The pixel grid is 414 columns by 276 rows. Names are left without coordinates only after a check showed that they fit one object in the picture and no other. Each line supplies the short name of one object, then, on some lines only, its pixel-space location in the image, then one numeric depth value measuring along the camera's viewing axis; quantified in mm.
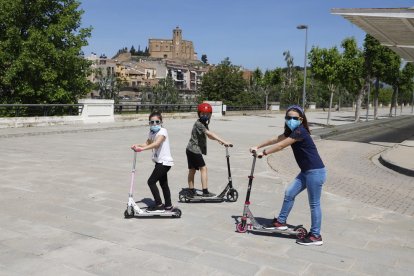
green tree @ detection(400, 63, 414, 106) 46712
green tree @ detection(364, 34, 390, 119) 32625
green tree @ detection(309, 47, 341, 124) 27516
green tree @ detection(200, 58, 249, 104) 44719
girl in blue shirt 4785
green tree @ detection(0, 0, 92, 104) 19609
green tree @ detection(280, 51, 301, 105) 56844
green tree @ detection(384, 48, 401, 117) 33581
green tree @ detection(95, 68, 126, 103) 34562
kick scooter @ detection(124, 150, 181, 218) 5719
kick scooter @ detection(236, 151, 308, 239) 5133
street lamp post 31483
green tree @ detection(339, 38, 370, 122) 28141
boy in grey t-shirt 6312
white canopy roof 15706
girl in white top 5664
